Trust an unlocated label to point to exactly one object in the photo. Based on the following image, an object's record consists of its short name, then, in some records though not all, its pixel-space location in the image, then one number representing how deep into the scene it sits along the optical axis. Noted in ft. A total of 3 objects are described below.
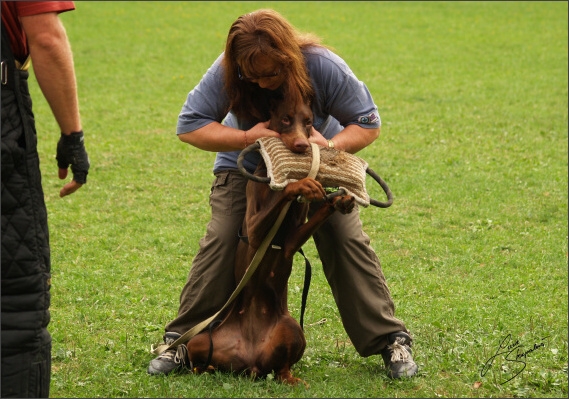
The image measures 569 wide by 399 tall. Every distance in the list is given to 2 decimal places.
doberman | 28.71
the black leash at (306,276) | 30.91
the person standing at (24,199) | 23.38
